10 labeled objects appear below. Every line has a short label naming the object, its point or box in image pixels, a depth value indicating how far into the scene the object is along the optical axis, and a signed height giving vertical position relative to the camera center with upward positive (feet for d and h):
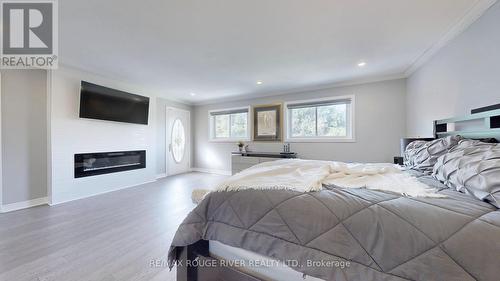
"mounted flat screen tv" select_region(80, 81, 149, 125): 12.57 +2.52
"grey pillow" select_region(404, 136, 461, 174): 5.56 -0.41
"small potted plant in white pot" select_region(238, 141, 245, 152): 19.04 -0.52
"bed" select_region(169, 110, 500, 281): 2.48 -1.49
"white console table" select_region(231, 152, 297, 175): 16.26 -1.55
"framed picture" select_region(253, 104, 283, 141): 17.80 +1.59
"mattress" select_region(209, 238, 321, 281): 3.57 -2.44
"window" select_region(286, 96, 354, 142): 15.06 +1.63
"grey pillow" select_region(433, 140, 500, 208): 3.04 -0.57
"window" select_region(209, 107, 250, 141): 19.92 +1.62
